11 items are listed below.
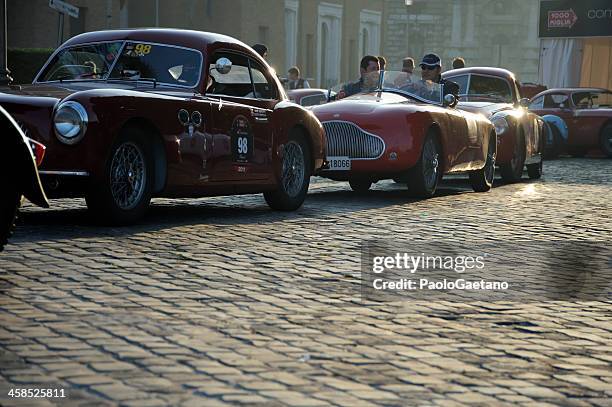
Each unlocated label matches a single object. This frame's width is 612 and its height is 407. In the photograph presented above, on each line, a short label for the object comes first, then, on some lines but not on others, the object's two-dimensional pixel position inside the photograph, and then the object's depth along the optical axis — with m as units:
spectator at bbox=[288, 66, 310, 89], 27.39
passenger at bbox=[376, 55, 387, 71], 20.28
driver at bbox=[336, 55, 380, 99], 15.84
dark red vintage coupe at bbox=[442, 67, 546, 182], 18.23
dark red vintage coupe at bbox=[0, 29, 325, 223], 9.35
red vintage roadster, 13.89
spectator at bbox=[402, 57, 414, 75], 19.17
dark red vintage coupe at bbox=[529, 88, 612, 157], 28.86
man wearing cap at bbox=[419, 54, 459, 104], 16.62
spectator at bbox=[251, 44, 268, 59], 16.39
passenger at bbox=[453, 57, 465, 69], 22.19
